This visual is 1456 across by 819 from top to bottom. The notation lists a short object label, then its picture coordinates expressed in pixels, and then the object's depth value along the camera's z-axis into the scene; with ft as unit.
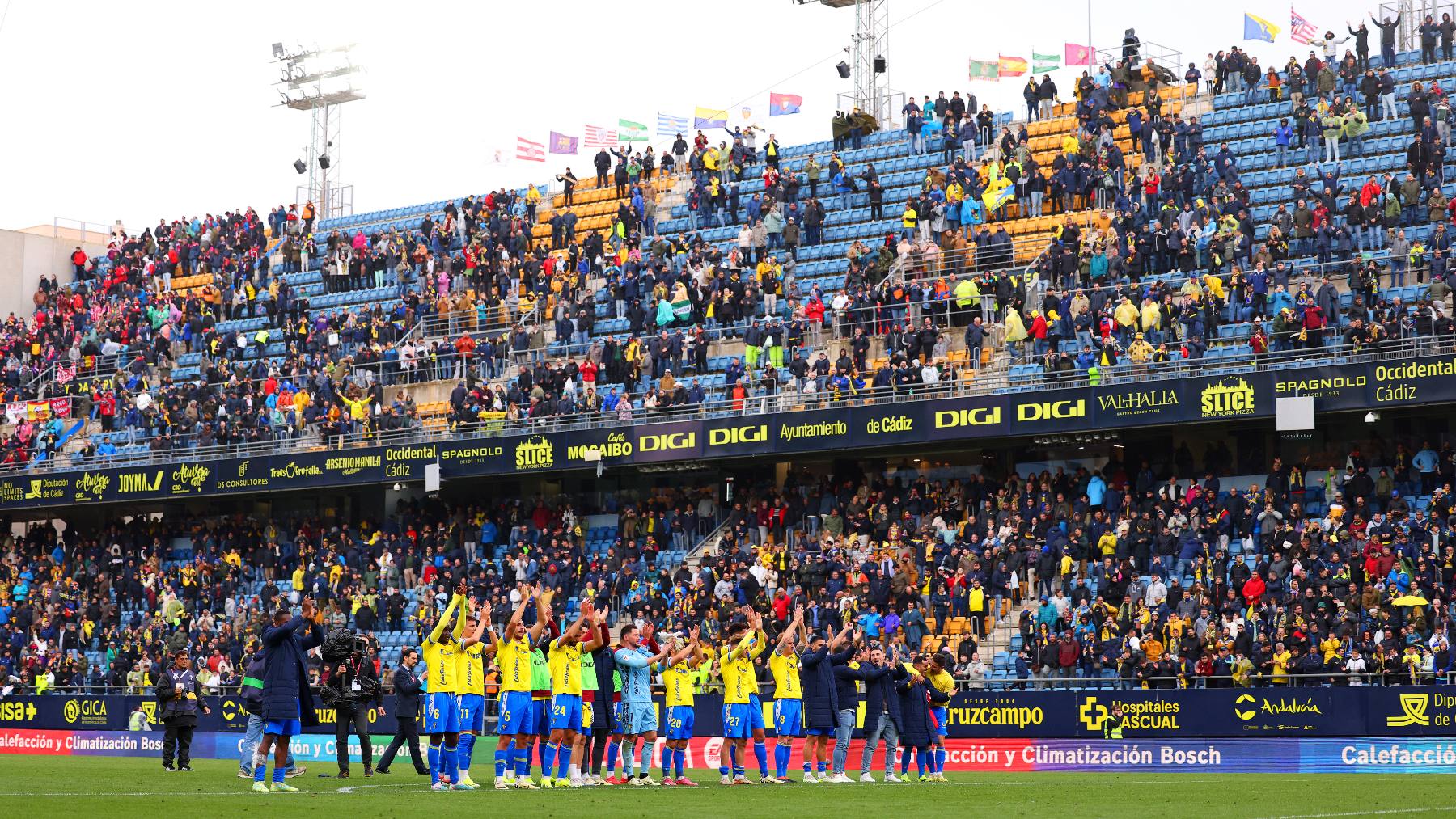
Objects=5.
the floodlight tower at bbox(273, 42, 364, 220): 219.82
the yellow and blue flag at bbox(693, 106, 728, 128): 188.55
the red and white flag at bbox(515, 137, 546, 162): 196.54
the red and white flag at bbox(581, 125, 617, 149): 193.67
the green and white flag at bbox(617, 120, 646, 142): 191.83
